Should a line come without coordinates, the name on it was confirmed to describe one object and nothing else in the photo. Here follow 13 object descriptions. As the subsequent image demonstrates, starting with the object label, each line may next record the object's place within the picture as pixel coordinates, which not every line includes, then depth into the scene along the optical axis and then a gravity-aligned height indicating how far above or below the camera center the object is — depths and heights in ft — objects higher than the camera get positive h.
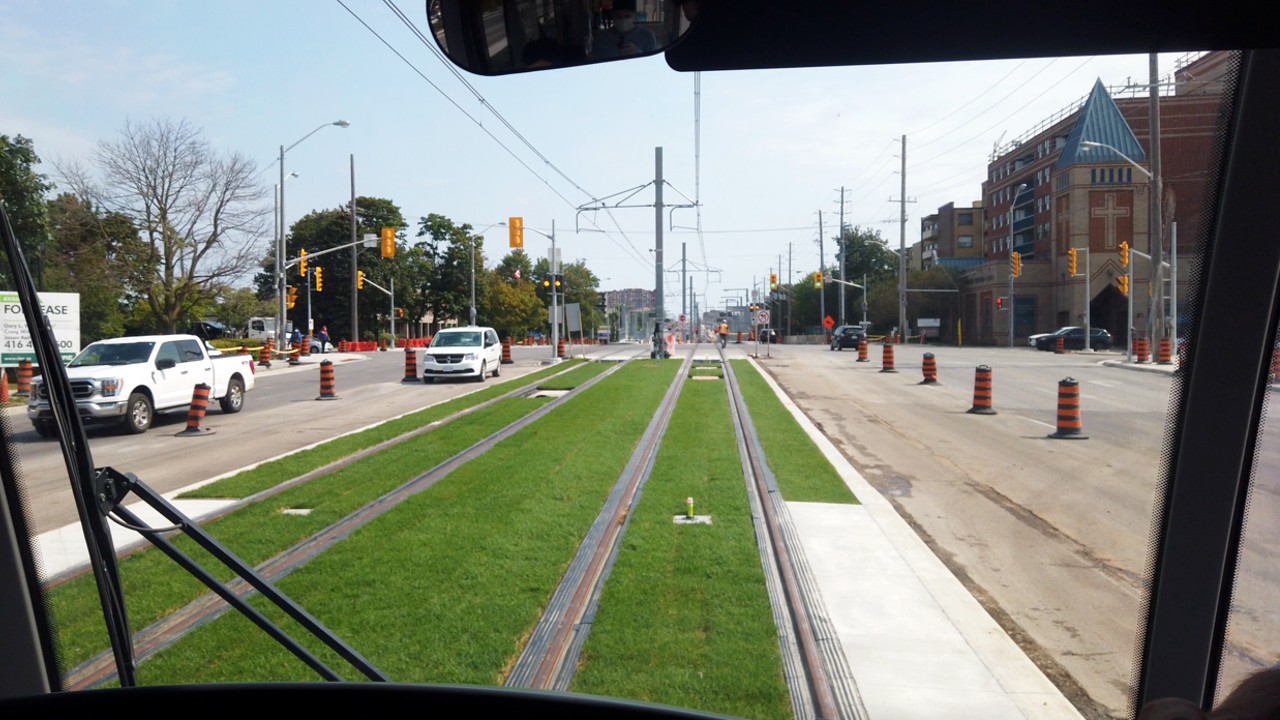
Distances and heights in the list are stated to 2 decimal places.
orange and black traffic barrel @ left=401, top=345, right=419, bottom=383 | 110.12 -4.84
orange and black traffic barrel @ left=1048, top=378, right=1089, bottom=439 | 51.70 -4.90
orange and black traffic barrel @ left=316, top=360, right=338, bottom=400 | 84.99 -4.84
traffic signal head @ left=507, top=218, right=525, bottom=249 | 106.32 +9.48
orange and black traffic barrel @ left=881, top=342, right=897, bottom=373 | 119.69 -4.97
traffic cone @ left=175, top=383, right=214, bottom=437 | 57.47 -4.78
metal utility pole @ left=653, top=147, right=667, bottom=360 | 134.64 +6.32
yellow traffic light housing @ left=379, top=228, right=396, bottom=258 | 108.37 +8.70
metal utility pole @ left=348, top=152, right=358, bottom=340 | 104.87 +4.03
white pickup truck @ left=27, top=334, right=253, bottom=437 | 38.14 -2.73
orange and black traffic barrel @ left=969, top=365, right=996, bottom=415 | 71.15 -5.34
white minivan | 107.34 -3.51
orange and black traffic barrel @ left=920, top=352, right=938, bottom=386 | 99.71 -5.16
